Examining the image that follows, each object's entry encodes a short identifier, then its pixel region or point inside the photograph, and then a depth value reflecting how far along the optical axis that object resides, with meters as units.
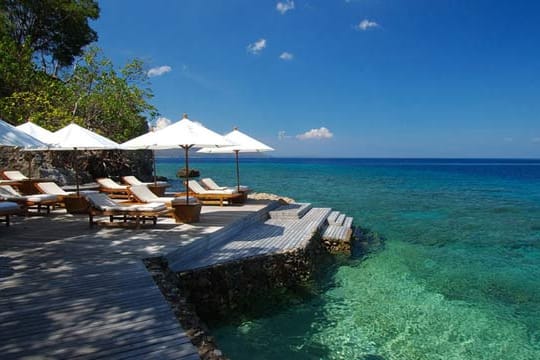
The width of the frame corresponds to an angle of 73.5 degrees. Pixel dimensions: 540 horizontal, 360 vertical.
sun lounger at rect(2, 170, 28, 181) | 14.04
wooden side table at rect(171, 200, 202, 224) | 8.45
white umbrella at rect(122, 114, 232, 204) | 7.96
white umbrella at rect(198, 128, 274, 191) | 11.67
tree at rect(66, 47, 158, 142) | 20.91
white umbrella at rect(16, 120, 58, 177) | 9.19
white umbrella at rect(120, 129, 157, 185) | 8.05
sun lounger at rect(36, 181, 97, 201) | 10.37
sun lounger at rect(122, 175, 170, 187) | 14.23
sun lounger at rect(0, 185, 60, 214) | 9.48
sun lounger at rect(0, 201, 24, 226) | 7.50
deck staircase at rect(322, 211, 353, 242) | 10.25
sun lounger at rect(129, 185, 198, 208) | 9.58
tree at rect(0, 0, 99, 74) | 24.83
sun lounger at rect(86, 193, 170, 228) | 7.95
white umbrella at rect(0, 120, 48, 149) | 6.39
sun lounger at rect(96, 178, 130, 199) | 13.80
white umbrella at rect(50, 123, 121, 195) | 8.96
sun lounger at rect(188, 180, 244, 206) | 11.79
